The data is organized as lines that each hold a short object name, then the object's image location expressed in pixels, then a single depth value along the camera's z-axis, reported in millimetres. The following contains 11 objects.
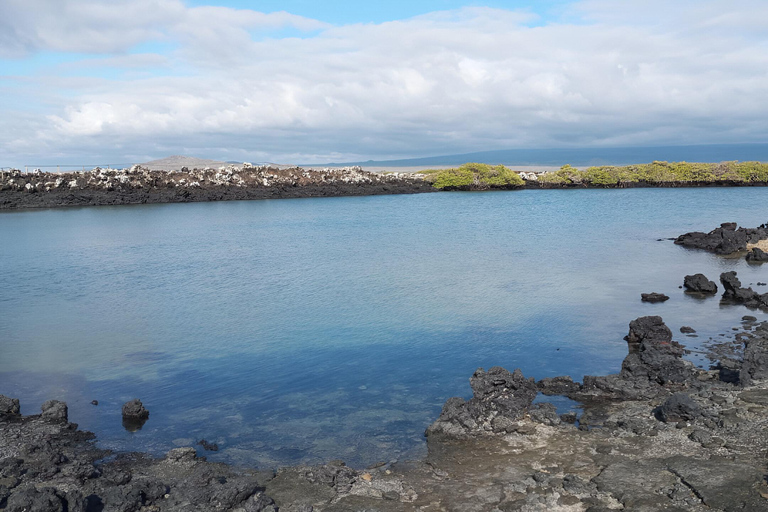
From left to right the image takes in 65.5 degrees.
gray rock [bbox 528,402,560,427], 10469
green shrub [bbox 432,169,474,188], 80062
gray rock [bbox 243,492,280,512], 7867
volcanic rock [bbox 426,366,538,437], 10469
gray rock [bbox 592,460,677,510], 7805
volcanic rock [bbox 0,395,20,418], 11219
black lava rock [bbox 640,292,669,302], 19625
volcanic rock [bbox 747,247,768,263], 27094
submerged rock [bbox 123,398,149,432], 11289
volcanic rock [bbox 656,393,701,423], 10055
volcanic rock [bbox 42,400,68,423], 11047
